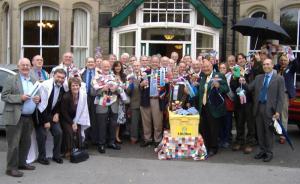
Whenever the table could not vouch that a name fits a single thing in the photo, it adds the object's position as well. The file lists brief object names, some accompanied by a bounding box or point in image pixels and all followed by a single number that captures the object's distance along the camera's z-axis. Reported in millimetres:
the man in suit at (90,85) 9109
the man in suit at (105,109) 8961
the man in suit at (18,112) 7113
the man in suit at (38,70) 8391
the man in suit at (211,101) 8711
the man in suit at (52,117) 7773
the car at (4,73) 10041
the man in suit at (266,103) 8289
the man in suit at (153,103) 9359
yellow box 8547
